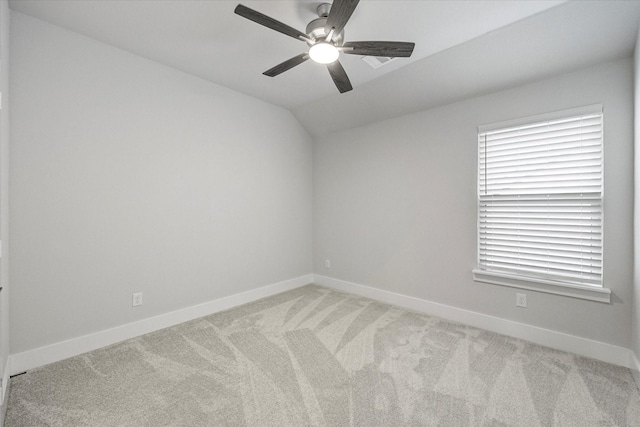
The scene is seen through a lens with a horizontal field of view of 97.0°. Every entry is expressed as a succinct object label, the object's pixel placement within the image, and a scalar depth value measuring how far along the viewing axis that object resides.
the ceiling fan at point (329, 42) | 1.73
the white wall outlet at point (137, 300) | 2.67
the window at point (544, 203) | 2.34
